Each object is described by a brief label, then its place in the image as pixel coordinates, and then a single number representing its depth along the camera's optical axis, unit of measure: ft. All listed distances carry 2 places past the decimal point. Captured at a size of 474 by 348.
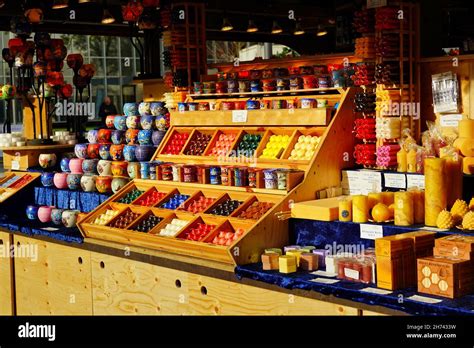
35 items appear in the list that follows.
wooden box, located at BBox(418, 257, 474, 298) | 11.82
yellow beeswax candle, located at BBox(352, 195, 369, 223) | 14.32
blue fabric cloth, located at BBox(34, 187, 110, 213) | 21.03
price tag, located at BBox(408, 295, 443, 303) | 11.70
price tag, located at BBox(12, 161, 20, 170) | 24.63
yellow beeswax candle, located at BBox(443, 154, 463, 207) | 13.93
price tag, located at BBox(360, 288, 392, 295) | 12.29
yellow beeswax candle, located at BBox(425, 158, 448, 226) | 13.62
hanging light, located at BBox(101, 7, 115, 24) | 38.19
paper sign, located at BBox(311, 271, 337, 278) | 13.78
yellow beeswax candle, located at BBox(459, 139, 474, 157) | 14.85
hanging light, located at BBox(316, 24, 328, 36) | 55.83
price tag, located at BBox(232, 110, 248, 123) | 17.91
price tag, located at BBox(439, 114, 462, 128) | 16.16
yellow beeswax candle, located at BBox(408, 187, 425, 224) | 14.02
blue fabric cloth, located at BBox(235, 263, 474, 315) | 11.41
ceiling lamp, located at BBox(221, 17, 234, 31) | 49.55
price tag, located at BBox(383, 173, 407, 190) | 15.37
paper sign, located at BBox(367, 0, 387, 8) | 16.38
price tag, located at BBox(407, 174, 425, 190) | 14.90
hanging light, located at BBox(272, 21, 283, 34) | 53.52
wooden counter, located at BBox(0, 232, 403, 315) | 13.94
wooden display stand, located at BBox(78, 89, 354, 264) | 14.97
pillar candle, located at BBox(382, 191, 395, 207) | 14.65
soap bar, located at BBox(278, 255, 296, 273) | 14.07
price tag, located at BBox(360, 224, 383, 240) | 13.96
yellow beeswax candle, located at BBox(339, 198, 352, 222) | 14.58
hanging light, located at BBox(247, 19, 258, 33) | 52.65
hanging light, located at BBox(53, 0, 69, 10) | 29.86
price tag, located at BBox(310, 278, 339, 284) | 13.27
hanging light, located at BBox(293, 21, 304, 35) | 53.57
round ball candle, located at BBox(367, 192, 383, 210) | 14.48
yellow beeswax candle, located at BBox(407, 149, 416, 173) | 15.46
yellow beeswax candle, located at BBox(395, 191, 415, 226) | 13.84
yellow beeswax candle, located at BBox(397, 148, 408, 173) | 15.67
